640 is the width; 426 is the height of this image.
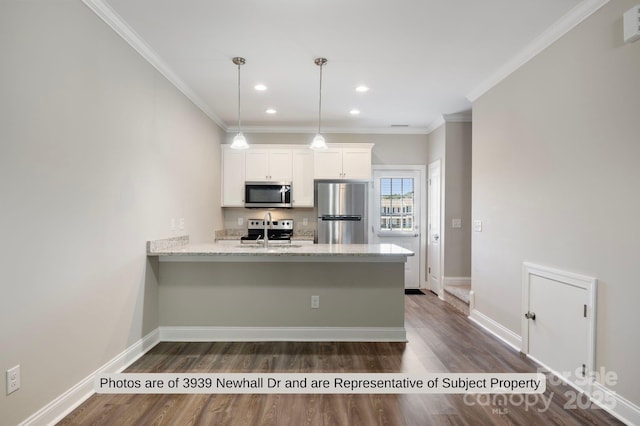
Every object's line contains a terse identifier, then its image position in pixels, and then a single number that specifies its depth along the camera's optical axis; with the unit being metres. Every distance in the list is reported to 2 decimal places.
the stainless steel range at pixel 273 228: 5.28
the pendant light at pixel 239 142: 3.15
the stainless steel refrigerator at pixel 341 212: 4.97
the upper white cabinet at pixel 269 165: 5.09
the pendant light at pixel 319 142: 3.13
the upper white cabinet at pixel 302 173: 5.10
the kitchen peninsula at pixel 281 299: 3.15
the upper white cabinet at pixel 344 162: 5.04
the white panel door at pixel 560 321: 2.21
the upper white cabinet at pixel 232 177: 5.08
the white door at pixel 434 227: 4.96
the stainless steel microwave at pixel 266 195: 5.05
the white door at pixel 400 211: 5.45
